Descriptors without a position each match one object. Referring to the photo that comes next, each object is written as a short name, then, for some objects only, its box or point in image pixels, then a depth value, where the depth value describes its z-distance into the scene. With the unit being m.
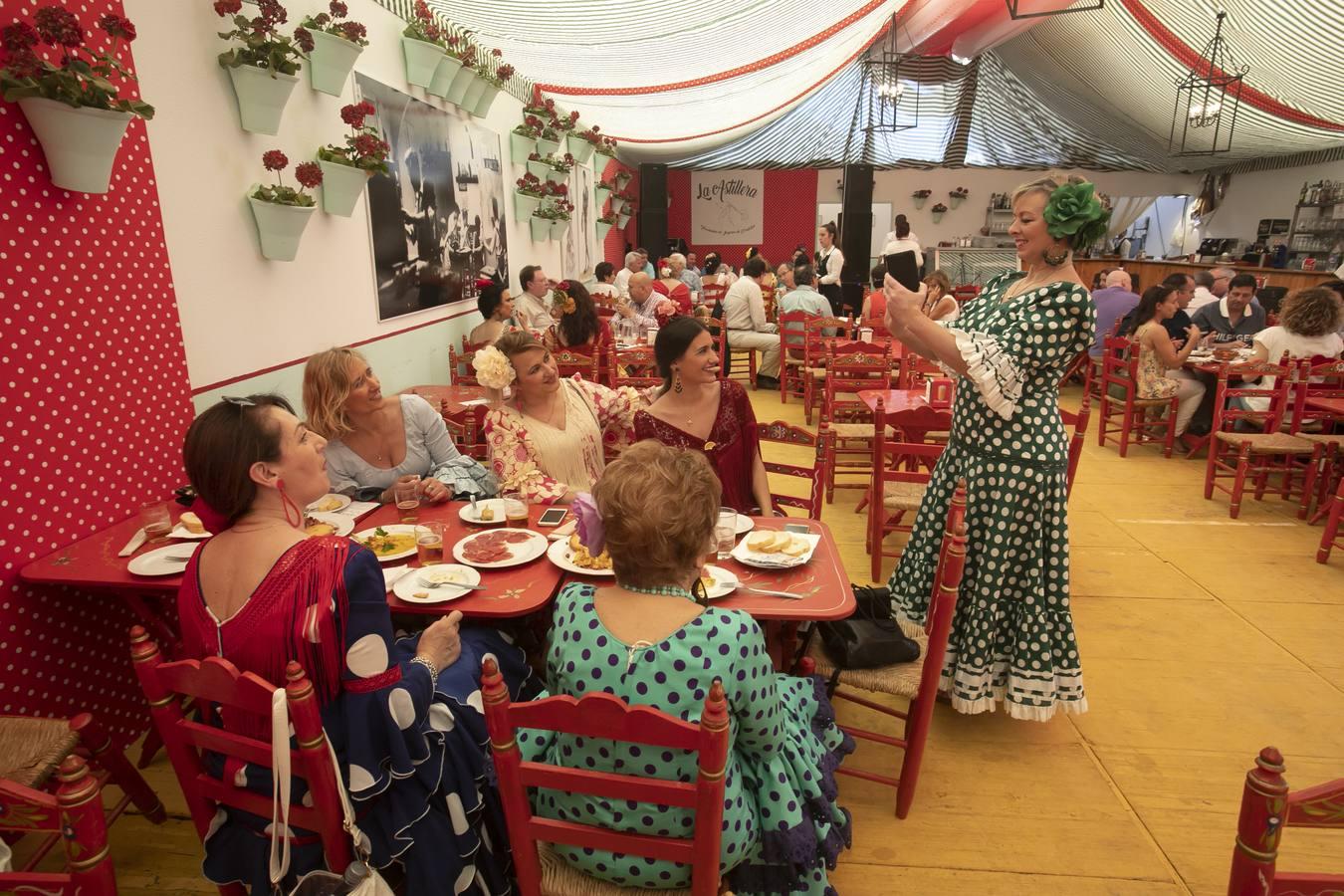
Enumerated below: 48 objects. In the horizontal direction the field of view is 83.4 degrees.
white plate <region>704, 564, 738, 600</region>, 1.99
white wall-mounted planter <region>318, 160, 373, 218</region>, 4.00
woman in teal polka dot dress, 1.41
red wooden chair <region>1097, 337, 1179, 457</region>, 6.14
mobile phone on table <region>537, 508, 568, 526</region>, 2.56
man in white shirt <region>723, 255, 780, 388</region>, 8.38
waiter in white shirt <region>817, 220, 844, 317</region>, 10.71
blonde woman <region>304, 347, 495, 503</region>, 2.88
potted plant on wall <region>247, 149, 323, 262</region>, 3.41
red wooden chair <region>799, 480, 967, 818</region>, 1.95
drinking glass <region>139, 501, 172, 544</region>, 2.41
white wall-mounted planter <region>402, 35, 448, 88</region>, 5.05
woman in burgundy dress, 2.98
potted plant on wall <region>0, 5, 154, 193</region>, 2.08
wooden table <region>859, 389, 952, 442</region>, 3.85
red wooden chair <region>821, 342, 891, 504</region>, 4.90
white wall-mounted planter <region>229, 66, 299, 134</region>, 3.26
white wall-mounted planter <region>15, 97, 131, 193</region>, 2.19
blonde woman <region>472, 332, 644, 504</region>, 3.01
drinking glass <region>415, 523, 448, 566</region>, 2.26
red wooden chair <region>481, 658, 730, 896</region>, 1.21
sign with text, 16.70
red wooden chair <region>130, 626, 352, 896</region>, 1.31
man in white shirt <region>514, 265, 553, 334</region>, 6.68
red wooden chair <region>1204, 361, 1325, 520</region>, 4.82
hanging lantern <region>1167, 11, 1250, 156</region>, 7.83
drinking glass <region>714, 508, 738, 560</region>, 2.26
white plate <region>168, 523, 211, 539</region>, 2.43
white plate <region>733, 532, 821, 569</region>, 2.15
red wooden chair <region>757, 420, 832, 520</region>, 2.77
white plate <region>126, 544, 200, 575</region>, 2.18
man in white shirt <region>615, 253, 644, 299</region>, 9.48
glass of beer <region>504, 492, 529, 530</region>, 2.55
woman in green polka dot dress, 2.33
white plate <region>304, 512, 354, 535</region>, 2.52
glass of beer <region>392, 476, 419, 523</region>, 2.65
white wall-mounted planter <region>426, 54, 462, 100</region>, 5.33
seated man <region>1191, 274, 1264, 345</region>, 6.68
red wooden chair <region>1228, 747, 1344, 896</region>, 1.00
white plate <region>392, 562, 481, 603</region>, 2.04
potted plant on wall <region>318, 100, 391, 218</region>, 3.89
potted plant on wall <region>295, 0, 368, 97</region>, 3.75
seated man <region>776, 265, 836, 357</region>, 8.06
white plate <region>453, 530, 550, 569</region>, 2.23
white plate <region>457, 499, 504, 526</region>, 2.58
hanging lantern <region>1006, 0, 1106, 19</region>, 7.71
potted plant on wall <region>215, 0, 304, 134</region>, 3.17
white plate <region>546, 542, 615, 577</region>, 2.16
